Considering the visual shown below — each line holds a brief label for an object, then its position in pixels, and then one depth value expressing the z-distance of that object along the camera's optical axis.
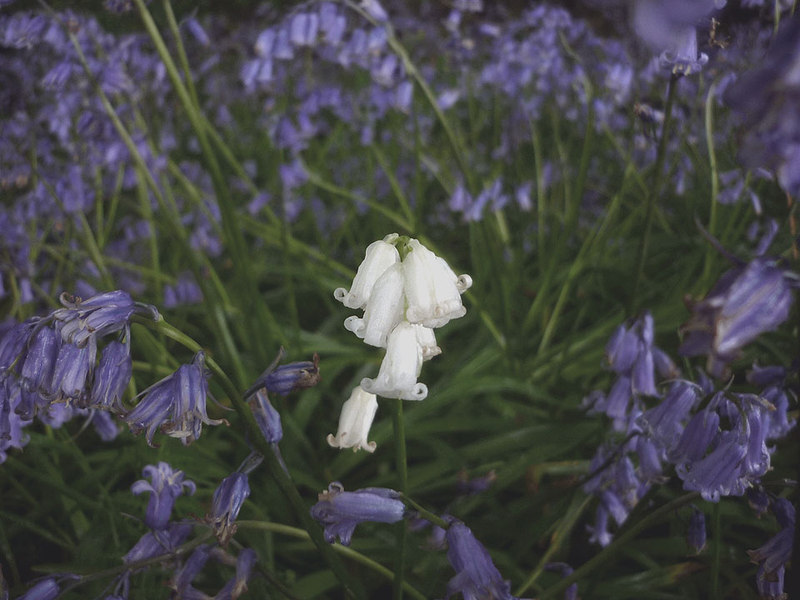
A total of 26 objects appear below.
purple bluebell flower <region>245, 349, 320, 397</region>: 0.20
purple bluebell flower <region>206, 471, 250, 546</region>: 0.20
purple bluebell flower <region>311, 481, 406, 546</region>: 0.19
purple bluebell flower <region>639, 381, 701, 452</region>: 0.23
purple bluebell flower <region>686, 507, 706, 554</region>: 0.24
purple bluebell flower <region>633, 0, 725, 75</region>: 0.13
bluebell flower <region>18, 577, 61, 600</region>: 0.20
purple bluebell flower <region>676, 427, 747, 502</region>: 0.20
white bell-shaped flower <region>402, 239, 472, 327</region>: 0.18
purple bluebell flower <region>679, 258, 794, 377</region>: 0.14
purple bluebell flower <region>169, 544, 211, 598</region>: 0.22
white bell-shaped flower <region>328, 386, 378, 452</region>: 0.20
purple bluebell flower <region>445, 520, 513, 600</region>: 0.19
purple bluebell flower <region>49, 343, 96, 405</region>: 0.19
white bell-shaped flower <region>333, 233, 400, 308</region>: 0.19
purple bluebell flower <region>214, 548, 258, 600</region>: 0.21
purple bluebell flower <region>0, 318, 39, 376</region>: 0.20
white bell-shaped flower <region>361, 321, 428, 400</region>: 0.18
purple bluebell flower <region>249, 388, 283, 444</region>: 0.22
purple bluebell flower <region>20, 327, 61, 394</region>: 0.19
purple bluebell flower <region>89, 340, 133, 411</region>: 0.19
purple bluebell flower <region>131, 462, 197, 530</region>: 0.22
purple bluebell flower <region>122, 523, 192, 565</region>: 0.22
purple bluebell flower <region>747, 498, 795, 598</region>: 0.20
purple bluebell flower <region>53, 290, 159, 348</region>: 0.18
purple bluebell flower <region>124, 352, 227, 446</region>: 0.19
